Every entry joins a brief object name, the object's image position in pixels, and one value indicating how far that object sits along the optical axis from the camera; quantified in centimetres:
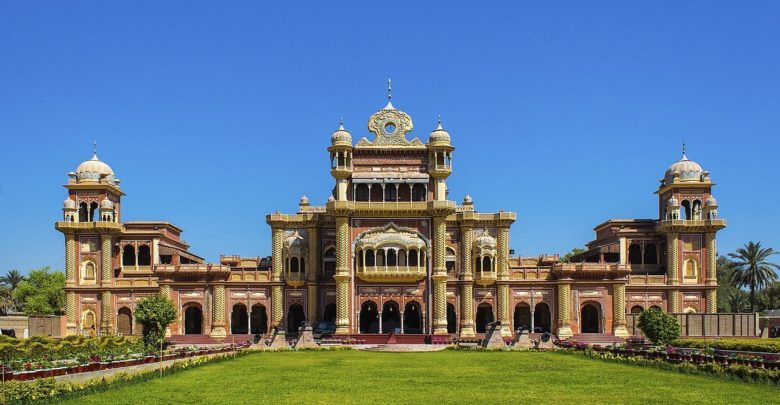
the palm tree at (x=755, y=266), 7769
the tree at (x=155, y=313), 5400
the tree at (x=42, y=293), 8400
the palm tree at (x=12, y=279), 10281
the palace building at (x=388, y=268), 6544
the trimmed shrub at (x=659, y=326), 5009
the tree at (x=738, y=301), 9125
